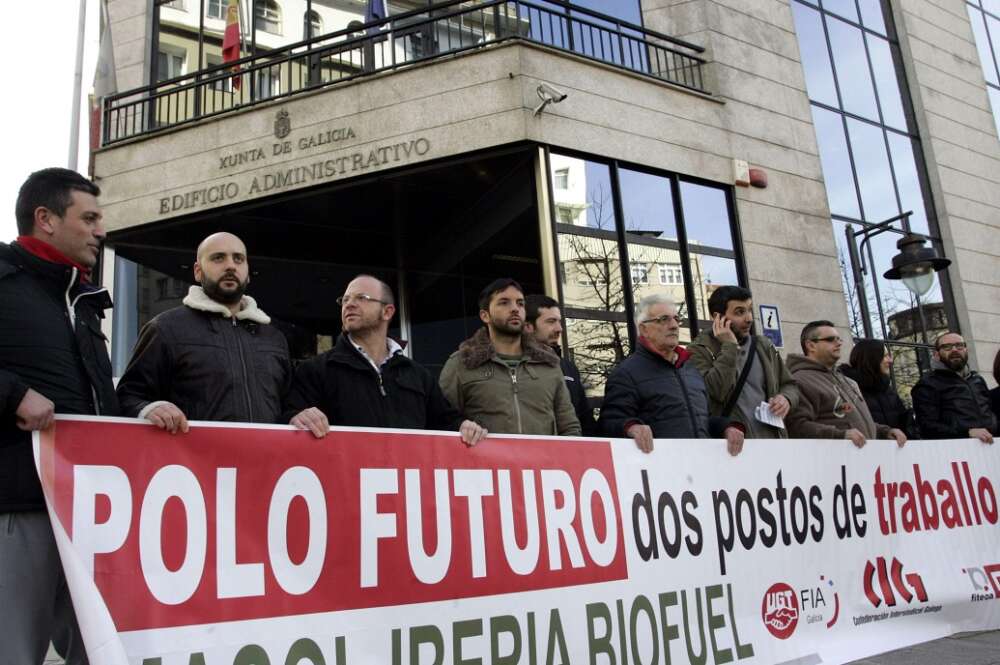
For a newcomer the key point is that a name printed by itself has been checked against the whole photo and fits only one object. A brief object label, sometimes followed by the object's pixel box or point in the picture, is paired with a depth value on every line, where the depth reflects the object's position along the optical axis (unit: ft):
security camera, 30.66
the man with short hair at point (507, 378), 13.84
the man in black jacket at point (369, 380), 12.10
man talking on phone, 16.51
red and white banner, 8.48
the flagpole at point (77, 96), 36.63
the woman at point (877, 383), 20.75
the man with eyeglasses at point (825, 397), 17.74
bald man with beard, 10.36
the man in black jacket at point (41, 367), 7.87
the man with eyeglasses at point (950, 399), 20.80
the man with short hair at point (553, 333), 15.93
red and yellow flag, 37.58
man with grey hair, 14.61
